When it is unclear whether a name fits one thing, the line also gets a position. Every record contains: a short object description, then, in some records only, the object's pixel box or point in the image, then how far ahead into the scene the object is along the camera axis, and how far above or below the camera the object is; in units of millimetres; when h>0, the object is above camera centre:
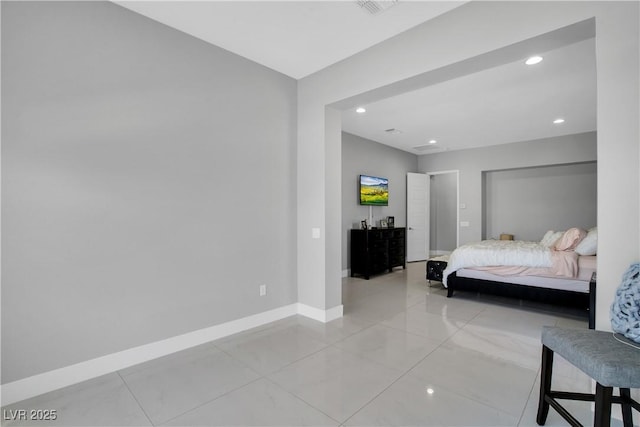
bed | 3684 -787
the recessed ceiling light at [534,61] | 3102 +1556
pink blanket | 3691 -752
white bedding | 3971 -633
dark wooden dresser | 5711 -792
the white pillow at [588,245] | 3812 -458
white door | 7555 -150
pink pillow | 4047 -403
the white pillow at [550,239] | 4676 -469
